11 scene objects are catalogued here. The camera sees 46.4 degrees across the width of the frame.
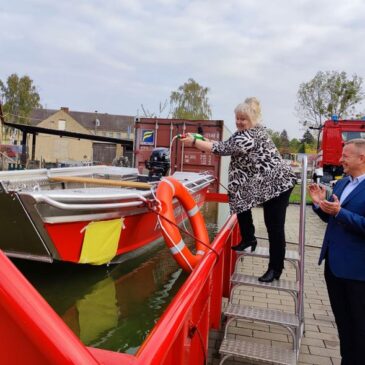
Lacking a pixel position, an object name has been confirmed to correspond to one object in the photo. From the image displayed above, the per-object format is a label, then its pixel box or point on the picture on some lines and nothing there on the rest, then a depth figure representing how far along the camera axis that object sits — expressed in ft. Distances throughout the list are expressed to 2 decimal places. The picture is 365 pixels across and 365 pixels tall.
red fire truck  46.42
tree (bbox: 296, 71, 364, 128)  91.40
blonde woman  11.90
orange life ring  14.85
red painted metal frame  3.00
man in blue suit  8.63
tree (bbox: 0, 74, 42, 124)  176.96
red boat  13.92
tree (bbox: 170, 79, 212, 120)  159.33
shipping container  39.37
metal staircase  9.87
